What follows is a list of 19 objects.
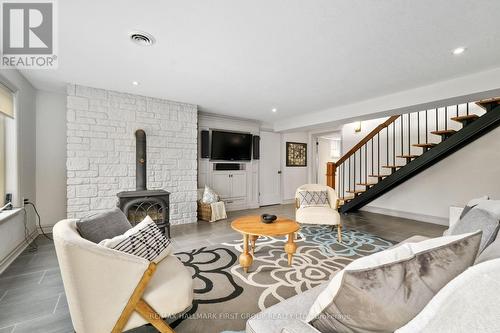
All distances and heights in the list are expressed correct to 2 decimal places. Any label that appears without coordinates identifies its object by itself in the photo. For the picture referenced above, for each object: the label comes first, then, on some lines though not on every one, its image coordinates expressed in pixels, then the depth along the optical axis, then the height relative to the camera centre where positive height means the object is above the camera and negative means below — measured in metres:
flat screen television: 5.11 +0.45
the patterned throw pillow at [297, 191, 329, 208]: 3.61 -0.57
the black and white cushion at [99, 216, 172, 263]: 1.34 -0.53
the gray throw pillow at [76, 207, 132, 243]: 1.50 -0.47
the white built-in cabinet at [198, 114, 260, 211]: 5.06 -0.30
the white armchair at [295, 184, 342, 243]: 3.19 -0.76
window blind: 2.49 +0.74
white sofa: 0.53 -0.36
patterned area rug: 1.63 -1.14
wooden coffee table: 2.26 -0.70
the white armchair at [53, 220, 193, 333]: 1.12 -0.70
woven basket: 4.37 -0.98
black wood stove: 3.23 -0.56
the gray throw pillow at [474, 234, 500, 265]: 1.01 -0.43
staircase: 3.42 +0.38
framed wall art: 6.75 +0.35
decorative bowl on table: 2.55 -0.65
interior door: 6.17 -0.13
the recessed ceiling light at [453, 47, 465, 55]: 2.21 +1.21
